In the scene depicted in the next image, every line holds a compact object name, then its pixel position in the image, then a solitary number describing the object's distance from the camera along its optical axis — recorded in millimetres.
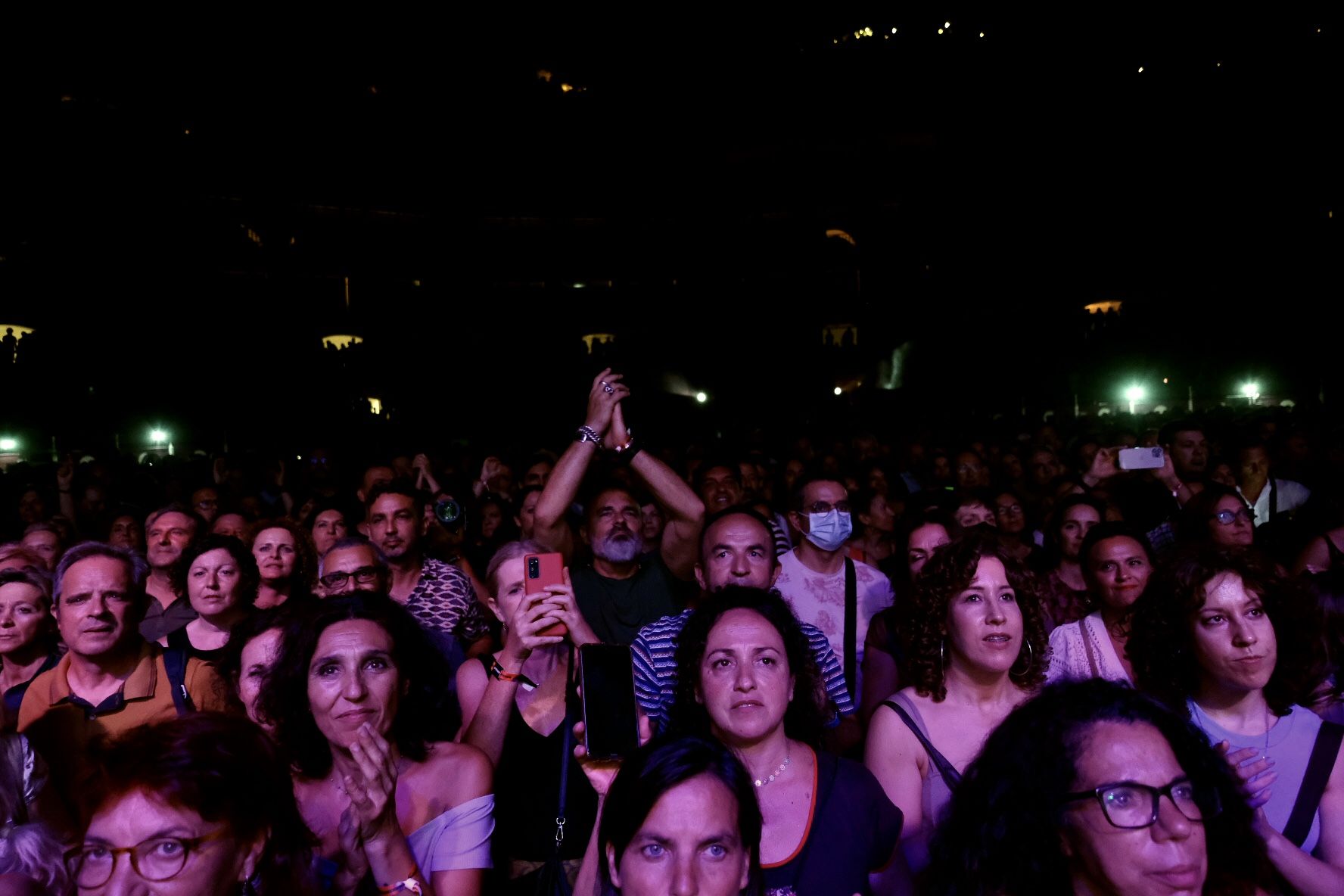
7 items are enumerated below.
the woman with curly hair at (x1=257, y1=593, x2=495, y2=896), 2275
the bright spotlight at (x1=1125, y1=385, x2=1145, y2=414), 21406
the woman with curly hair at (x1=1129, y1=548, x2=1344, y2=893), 2264
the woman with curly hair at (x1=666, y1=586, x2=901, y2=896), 2158
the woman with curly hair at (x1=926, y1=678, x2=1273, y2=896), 1661
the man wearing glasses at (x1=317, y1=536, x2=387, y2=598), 3898
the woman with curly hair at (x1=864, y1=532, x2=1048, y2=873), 2533
